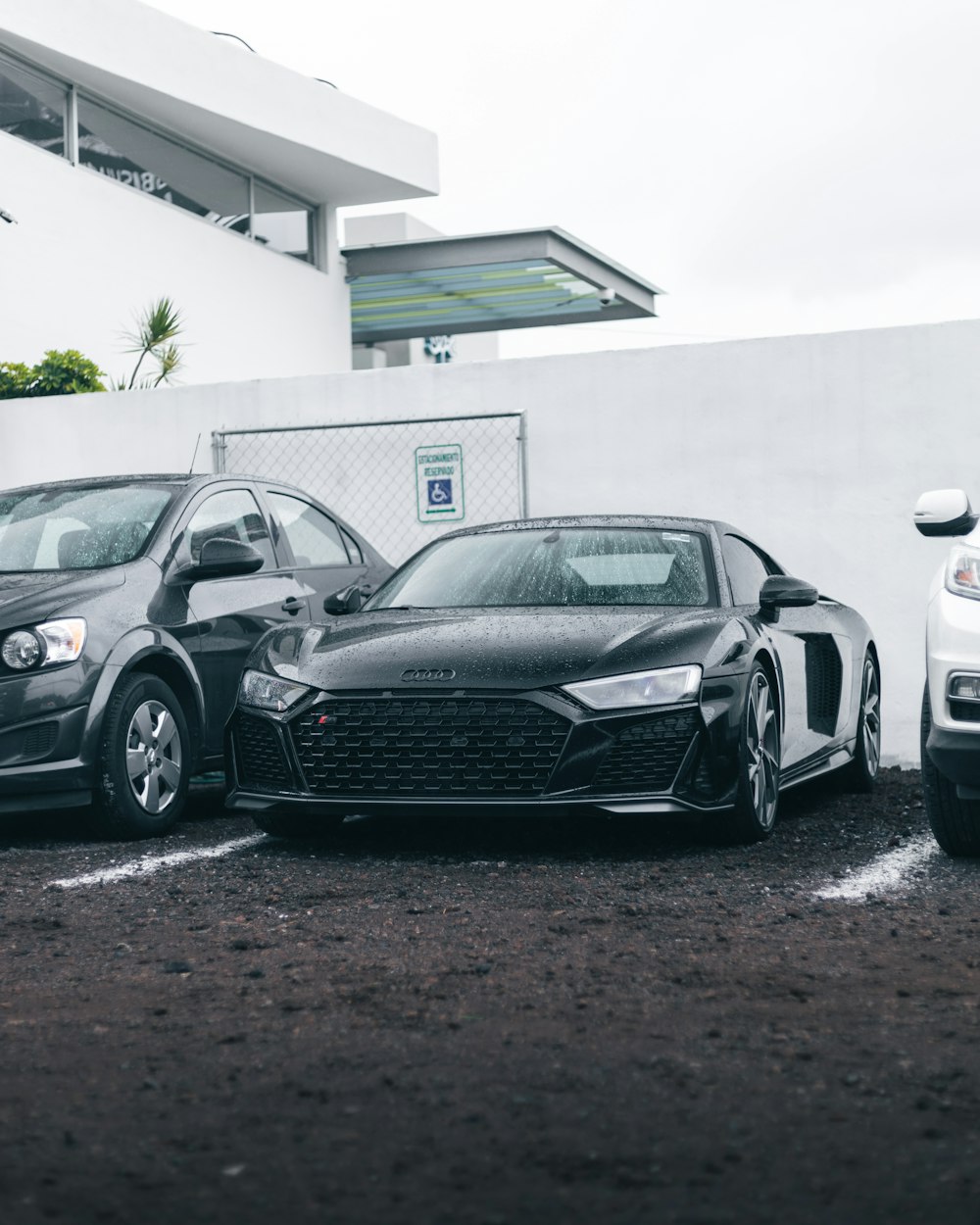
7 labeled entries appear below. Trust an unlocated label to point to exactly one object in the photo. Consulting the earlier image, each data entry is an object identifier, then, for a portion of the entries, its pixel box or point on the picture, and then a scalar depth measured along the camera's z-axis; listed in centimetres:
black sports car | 612
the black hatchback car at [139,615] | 683
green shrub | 1344
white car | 591
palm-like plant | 1504
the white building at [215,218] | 1655
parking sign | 1140
